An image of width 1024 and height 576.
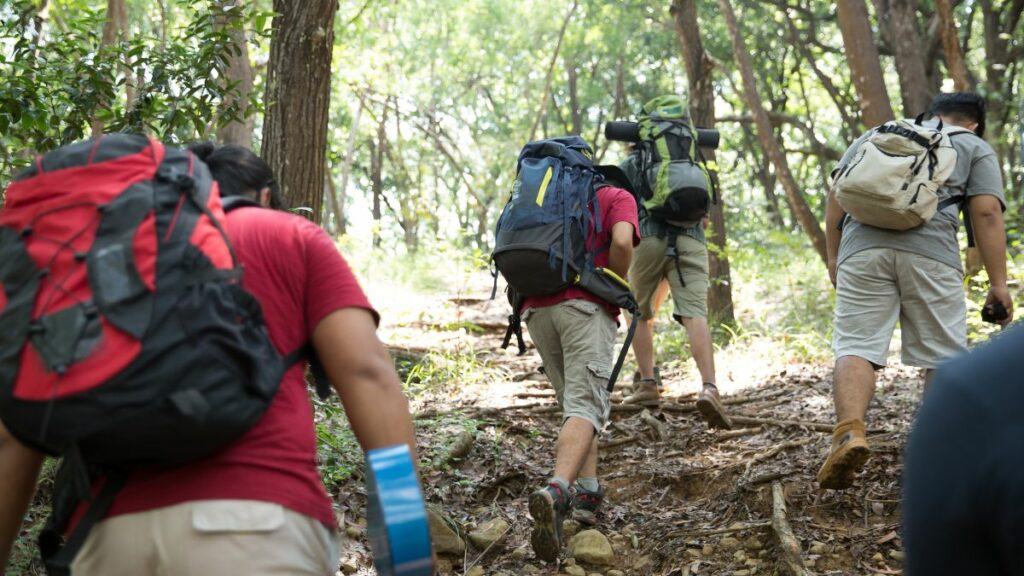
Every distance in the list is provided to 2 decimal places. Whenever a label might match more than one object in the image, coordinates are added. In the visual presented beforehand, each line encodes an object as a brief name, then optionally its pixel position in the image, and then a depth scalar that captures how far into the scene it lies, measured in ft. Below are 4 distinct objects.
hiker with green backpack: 22.18
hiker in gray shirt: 16.19
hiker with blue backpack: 15.97
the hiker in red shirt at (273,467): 5.90
